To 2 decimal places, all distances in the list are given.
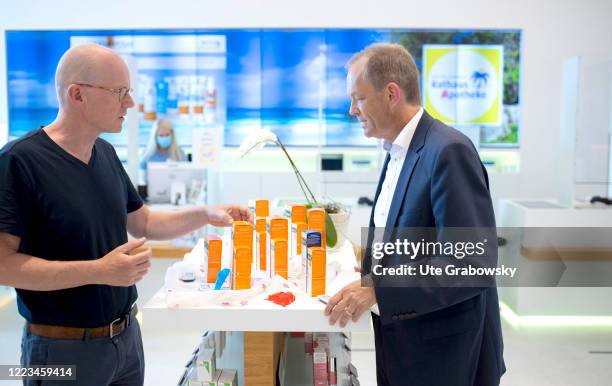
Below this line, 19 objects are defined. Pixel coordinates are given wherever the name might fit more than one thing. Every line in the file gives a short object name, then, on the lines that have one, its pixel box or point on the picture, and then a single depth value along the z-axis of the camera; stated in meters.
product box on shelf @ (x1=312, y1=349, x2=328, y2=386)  2.41
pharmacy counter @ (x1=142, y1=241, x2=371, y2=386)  1.85
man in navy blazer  1.71
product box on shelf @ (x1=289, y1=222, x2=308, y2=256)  2.37
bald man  1.77
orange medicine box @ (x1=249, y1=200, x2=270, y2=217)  2.76
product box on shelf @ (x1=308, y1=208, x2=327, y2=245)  2.36
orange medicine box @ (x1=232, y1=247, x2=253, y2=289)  2.00
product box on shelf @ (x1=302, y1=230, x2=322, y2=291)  2.11
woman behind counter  5.99
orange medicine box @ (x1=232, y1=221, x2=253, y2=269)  2.02
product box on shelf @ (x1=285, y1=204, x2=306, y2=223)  2.58
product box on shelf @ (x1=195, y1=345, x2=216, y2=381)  2.24
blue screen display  7.09
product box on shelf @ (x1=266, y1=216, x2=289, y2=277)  2.25
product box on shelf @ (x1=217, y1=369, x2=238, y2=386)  2.25
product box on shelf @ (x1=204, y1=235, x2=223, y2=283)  2.08
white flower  2.61
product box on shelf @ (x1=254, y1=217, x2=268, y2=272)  2.28
